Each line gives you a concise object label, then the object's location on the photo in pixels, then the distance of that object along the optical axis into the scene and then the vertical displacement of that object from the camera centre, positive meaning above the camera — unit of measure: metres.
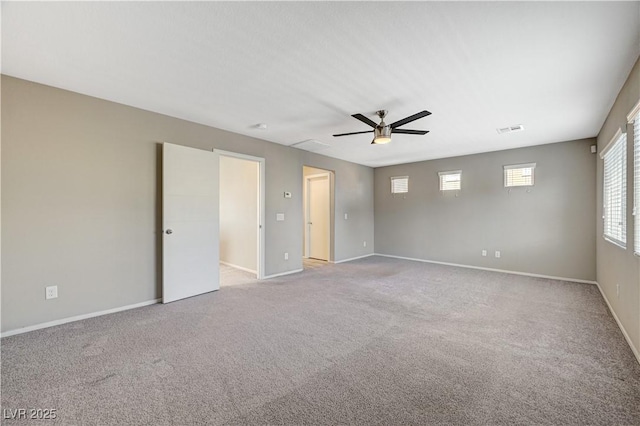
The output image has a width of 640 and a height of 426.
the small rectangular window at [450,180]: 6.18 +0.73
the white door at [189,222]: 3.64 -0.16
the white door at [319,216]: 6.88 -0.13
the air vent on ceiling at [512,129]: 4.07 +1.28
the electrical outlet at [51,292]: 2.87 -0.86
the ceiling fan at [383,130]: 3.34 +1.05
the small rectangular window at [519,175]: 5.23 +0.73
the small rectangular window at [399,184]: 7.11 +0.72
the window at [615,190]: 2.80 +0.25
